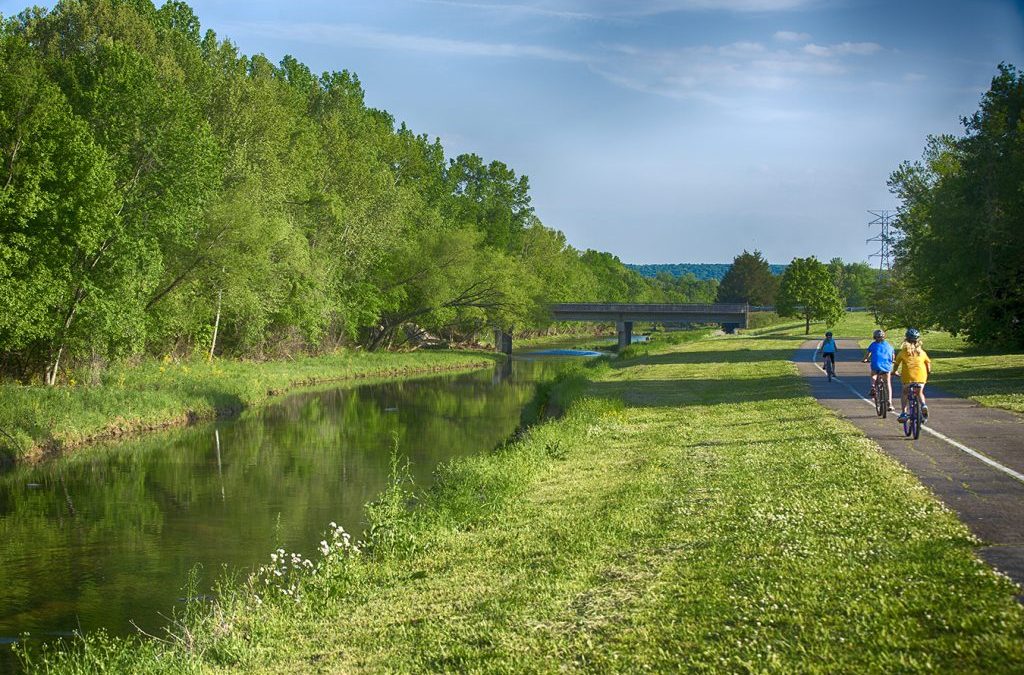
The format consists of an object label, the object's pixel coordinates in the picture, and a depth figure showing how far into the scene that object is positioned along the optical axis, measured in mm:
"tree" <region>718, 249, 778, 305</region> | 157750
